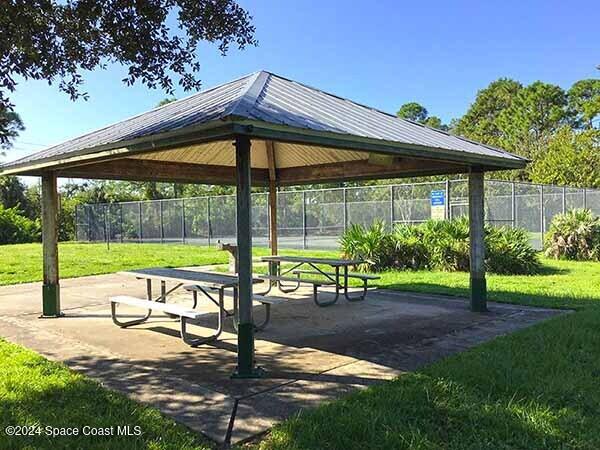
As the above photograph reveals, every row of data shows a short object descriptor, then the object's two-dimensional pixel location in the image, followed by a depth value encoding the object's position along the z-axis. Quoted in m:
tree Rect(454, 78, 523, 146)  43.34
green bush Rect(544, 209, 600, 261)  14.90
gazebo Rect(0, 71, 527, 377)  4.95
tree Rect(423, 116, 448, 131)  48.17
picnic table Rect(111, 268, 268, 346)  6.08
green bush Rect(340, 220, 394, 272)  13.41
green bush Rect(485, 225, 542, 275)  12.44
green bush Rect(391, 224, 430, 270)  13.53
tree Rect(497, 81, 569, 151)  39.25
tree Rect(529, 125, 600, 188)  26.88
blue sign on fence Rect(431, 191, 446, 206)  14.98
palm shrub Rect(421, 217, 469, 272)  12.95
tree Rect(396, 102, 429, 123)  53.44
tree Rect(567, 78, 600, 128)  38.53
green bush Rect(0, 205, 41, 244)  30.67
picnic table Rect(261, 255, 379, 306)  8.55
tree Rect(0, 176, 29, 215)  37.94
